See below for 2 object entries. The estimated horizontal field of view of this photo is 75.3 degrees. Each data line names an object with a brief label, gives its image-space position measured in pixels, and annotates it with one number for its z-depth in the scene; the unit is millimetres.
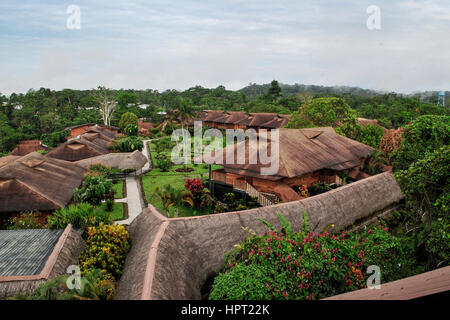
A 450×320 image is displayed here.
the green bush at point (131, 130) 46316
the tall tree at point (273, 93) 78000
